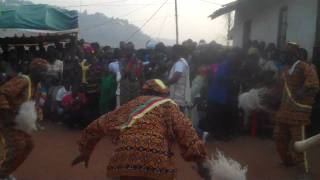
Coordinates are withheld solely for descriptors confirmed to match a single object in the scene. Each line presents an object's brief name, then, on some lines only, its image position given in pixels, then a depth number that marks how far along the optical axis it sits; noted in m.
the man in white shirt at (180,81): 6.04
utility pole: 15.88
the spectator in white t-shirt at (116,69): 7.09
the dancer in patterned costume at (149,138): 2.71
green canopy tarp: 7.69
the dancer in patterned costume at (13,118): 4.19
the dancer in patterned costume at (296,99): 4.75
